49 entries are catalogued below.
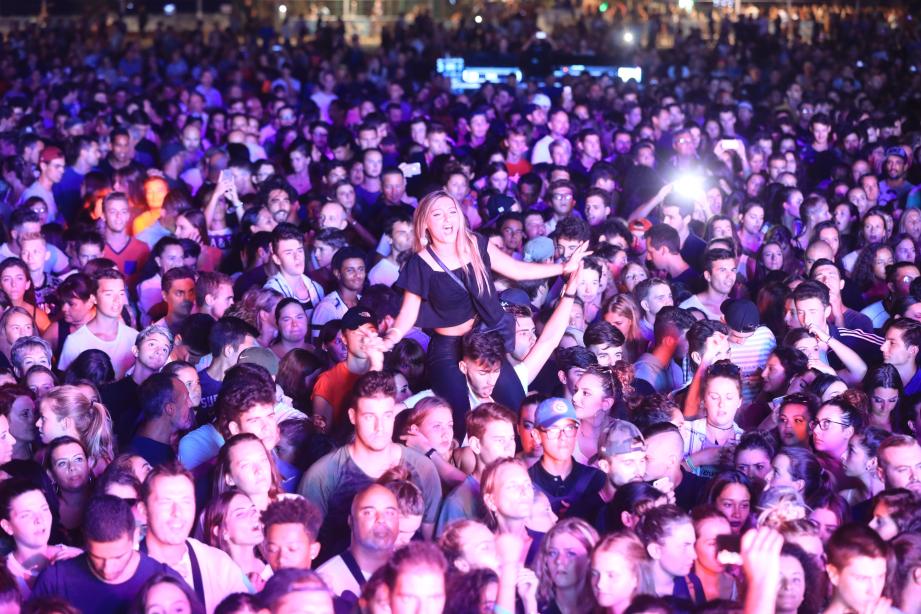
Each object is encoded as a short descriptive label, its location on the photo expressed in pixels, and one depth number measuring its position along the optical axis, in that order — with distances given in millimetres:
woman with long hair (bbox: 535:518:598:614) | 4590
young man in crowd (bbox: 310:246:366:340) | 7559
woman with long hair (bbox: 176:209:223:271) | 8859
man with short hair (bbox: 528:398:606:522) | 5402
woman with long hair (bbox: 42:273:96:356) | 7129
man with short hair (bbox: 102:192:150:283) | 8602
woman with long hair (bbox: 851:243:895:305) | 8586
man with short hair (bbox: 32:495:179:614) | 4320
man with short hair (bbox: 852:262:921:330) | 7961
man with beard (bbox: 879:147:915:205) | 10953
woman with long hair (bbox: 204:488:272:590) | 4723
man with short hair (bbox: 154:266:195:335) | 7543
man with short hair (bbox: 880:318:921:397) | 6934
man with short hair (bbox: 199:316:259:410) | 6488
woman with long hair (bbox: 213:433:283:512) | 4953
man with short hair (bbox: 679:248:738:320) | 7859
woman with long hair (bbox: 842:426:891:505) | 5582
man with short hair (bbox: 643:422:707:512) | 5523
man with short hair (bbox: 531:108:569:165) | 11641
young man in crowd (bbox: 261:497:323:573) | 4594
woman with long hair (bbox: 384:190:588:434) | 6133
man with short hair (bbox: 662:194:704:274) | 9070
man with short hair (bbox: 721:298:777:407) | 7125
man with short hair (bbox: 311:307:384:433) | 6250
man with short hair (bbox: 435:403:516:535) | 5176
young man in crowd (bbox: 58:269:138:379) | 7055
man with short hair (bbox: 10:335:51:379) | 6438
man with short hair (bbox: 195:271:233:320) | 7297
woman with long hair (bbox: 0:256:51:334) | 7430
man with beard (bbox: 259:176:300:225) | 9055
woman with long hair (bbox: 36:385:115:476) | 5617
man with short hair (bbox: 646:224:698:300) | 8555
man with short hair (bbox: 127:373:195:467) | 5832
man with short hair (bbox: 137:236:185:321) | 8125
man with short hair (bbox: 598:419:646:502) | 5309
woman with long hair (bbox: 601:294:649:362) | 7285
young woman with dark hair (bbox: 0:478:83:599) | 4688
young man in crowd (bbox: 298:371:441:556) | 5207
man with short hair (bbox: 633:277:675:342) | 7535
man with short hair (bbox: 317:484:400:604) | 4613
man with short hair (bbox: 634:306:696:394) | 6973
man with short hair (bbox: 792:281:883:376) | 7020
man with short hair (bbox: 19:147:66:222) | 9750
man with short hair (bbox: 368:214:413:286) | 8227
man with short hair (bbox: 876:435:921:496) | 5238
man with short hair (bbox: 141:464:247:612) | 4516
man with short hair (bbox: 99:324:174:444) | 6281
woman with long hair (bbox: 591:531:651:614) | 4367
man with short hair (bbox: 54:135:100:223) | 10062
